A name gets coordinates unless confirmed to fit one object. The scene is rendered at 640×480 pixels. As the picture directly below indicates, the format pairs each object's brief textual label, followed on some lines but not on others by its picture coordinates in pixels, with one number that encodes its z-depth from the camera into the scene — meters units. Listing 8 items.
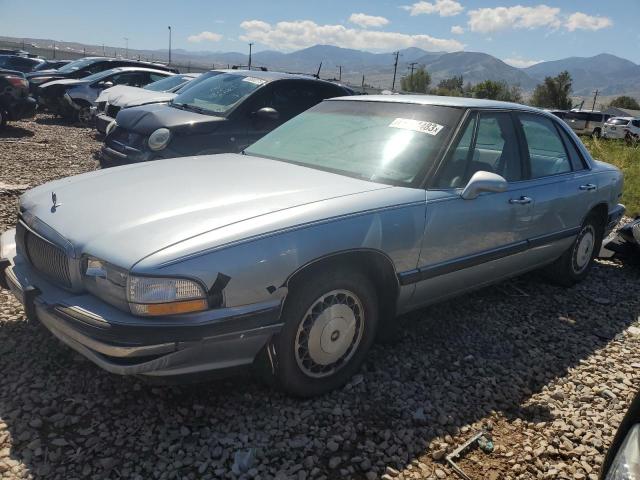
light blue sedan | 2.22
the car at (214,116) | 5.73
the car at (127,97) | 8.30
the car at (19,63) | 20.66
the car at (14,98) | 10.21
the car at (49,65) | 19.22
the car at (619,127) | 29.00
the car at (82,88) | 12.23
